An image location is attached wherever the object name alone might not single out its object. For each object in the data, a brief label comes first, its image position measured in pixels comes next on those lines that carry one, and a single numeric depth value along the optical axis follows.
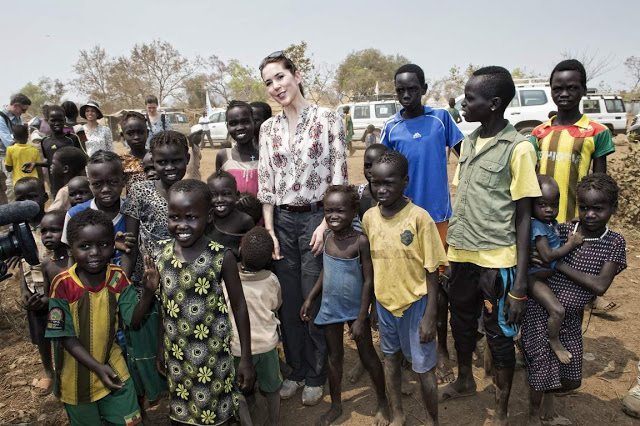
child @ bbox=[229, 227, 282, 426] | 2.53
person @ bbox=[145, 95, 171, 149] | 6.90
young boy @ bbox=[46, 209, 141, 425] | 2.10
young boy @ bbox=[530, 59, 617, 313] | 2.99
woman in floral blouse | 2.76
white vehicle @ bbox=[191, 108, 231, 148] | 20.14
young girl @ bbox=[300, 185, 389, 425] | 2.48
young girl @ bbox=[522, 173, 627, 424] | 2.36
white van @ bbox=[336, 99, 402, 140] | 17.95
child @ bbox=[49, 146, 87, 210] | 3.69
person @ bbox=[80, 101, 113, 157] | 5.56
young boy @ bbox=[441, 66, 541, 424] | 2.29
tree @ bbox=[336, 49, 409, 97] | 37.78
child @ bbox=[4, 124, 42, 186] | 5.88
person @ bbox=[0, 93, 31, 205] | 6.60
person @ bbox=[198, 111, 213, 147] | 19.88
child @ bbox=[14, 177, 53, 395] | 2.51
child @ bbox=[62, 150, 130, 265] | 2.66
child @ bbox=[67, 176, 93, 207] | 3.04
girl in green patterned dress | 2.05
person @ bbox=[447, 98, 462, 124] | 13.30
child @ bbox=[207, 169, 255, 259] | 2.74
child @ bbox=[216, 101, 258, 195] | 3.11
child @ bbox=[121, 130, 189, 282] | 2.58
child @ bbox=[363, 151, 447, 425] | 2.31
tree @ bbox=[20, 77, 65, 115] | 44.06
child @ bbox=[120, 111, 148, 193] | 3.65
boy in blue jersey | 3.00
